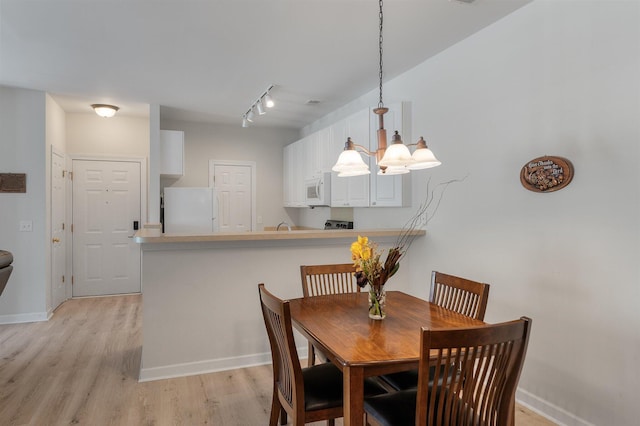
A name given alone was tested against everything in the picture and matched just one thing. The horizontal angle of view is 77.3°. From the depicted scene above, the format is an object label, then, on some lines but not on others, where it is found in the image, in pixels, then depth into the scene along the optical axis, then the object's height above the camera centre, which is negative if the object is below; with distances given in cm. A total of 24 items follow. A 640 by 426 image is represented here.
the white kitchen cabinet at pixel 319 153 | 473 +71
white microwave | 484 +26
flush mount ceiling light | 495 +125
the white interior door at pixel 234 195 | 610 +23
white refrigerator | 517 +0
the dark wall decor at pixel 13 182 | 432 +29
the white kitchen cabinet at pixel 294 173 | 559 +55
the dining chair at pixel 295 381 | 167 -80
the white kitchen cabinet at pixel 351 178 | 398 +36
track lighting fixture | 435 +125
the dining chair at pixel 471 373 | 127 -55
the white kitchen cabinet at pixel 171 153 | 504 +72
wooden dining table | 145 -53
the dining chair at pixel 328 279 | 257 -46
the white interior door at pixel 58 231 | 479 -27
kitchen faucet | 624 -23
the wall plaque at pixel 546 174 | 231 +23
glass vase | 196 -45
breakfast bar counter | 295 -62
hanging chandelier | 187 +25
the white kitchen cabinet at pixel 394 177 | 362 +32
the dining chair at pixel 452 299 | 202 -49
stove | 492 -17
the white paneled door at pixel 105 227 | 555 -25
